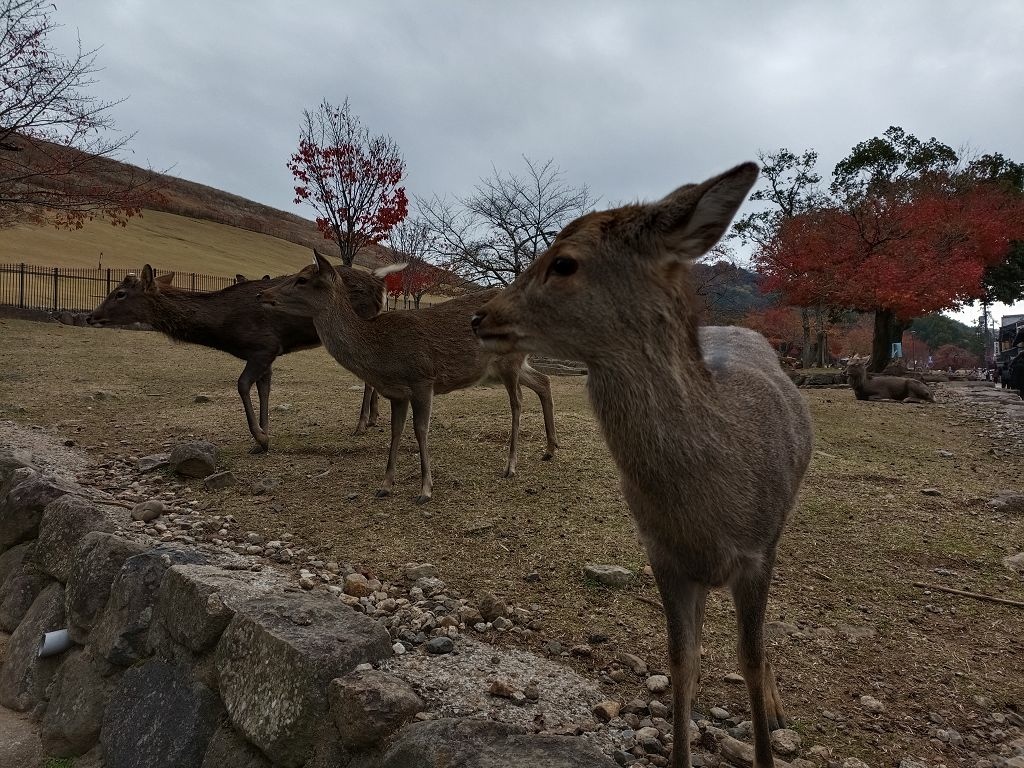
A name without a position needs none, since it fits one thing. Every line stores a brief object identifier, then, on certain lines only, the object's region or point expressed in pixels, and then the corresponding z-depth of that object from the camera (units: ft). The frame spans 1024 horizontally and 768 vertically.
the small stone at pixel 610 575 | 11.73
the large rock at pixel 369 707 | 7.54
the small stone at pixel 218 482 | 17.37
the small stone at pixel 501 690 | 8.32
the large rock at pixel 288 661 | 8.32
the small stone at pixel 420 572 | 12.02
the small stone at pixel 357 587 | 11.39
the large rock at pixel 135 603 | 11.72
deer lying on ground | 43.70
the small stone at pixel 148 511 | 14.88
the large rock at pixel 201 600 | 9.96
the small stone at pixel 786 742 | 7.53
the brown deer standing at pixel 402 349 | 17.75
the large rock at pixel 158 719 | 10.00
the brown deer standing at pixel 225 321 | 23.21
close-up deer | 6.68
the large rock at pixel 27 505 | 16.01
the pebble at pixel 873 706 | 8.13
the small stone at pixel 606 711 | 8.02
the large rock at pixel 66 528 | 14.33
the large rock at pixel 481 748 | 6.34
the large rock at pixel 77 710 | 12.04
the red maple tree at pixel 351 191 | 49.26
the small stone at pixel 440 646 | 9.41
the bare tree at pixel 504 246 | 46.91
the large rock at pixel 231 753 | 8.95
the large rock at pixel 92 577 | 12.87
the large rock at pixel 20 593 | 15.60
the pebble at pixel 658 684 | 8.64
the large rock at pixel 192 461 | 18.11
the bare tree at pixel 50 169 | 27.73
